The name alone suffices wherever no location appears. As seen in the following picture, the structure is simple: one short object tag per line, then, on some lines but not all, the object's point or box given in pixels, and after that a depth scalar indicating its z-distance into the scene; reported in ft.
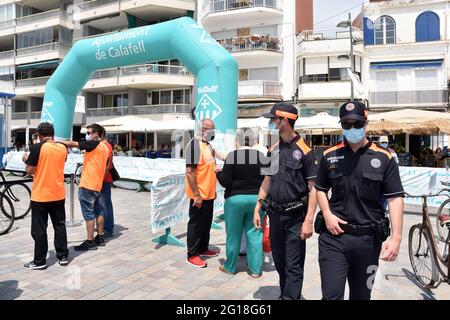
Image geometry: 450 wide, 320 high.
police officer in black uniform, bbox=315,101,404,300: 9.16
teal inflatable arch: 28.09
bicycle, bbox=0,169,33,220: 24.88
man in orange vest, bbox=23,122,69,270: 16.03
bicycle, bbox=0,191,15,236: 23.21
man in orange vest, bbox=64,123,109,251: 18.58
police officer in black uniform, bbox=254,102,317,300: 11.55
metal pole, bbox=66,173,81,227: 24.57
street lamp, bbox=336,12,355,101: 70.03
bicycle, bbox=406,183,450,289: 13.43
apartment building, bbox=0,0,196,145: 93.91
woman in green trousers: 14.87
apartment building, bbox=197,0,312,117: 85.76
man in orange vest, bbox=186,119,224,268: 16.05
